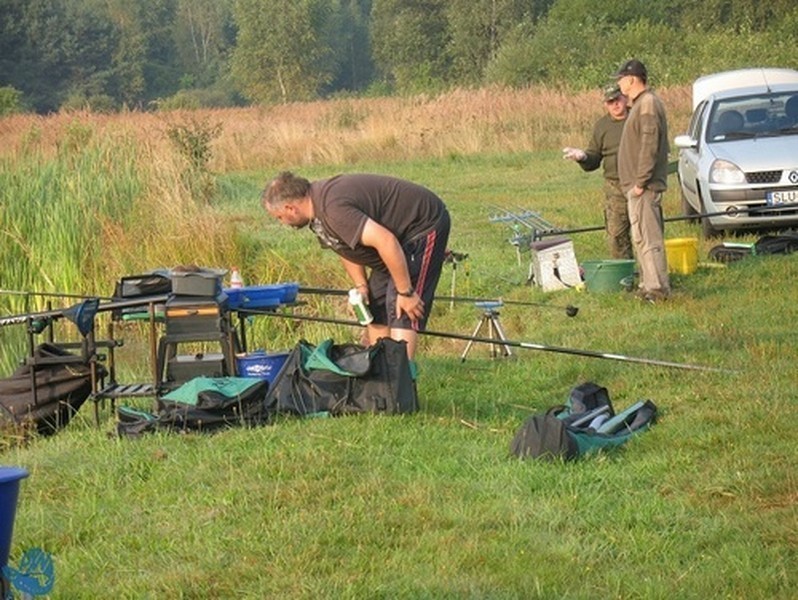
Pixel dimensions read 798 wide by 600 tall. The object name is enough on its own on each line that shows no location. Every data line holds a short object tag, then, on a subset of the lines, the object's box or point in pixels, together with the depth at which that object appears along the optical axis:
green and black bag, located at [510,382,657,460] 10.45
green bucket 18.72
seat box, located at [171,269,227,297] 13.08
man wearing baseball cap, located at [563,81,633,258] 19.69
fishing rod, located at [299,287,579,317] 14.30
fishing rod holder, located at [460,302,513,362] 15.25
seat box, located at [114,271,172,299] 13.57
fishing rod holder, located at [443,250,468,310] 16.06
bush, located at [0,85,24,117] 66.10
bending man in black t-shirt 11.92
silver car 22.10
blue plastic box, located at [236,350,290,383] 13.44
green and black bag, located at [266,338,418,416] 12.02
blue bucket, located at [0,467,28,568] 6.23
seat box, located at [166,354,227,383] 13.37
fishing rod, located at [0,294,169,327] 13.19
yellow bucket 19.62
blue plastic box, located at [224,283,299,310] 14.12
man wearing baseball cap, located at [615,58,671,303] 17.16
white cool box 19.03
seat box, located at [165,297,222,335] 13.02
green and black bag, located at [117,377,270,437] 11.91
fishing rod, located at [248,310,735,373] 12.62
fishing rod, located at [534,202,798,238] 19.76
